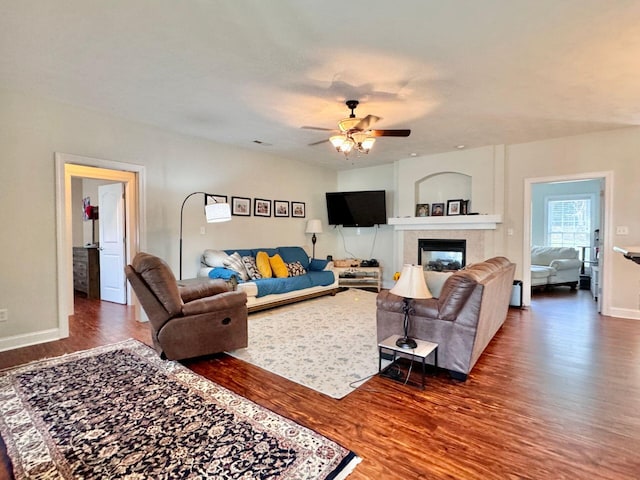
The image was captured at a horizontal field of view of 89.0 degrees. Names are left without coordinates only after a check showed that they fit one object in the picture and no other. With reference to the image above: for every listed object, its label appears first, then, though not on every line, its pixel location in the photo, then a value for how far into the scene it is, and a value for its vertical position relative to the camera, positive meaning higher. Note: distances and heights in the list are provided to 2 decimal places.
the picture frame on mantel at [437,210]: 6.37 +0.44
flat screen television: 7.02 +0.53
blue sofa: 4.70 -0.76
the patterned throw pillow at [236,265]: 4.87 -0.50
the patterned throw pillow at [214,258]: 4.91 -0.40
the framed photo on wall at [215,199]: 5.21 +0.54
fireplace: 6.09 -0.42
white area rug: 2.78 -1.22
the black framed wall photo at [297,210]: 6.74 +0.46
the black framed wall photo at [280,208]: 6.36 +0.47
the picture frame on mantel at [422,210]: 6.52 +0.45
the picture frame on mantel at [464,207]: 6.08 +0.46
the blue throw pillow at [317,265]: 6.25 -0.64
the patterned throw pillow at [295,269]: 5.56 -0.66
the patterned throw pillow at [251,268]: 5.08 -0.58
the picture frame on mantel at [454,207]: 6.14 +0.48
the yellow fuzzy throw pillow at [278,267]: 5.39 -0.59
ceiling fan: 3.34 +1.06
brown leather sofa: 2.61 -0.73
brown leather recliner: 2.90 -0.78
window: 8.02 +0.28
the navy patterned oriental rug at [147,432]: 1.69 -1.22
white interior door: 5.50 -0.21
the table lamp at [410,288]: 2.59 -0.45
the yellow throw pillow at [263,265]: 5.27 -0.55
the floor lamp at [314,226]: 6.87 +0.12
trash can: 5.28 -1.00
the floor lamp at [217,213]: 4.45 +0.25
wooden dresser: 5.91 -0.71
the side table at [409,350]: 2.54 -0.94
